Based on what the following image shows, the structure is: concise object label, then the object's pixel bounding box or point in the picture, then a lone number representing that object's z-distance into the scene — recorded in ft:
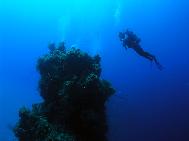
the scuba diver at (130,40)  27.10
